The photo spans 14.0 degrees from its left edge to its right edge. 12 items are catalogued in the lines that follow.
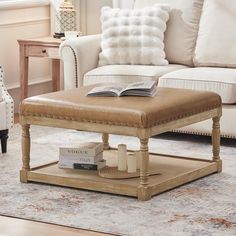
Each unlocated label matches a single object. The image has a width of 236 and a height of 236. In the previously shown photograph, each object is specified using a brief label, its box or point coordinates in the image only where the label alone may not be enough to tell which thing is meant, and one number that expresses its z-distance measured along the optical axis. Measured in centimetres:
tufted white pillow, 661
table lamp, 745
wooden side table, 719
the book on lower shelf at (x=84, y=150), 490
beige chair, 572
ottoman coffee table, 453
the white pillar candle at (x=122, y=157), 485
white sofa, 602
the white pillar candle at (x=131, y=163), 480
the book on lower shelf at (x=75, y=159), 495
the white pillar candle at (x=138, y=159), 495
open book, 485
